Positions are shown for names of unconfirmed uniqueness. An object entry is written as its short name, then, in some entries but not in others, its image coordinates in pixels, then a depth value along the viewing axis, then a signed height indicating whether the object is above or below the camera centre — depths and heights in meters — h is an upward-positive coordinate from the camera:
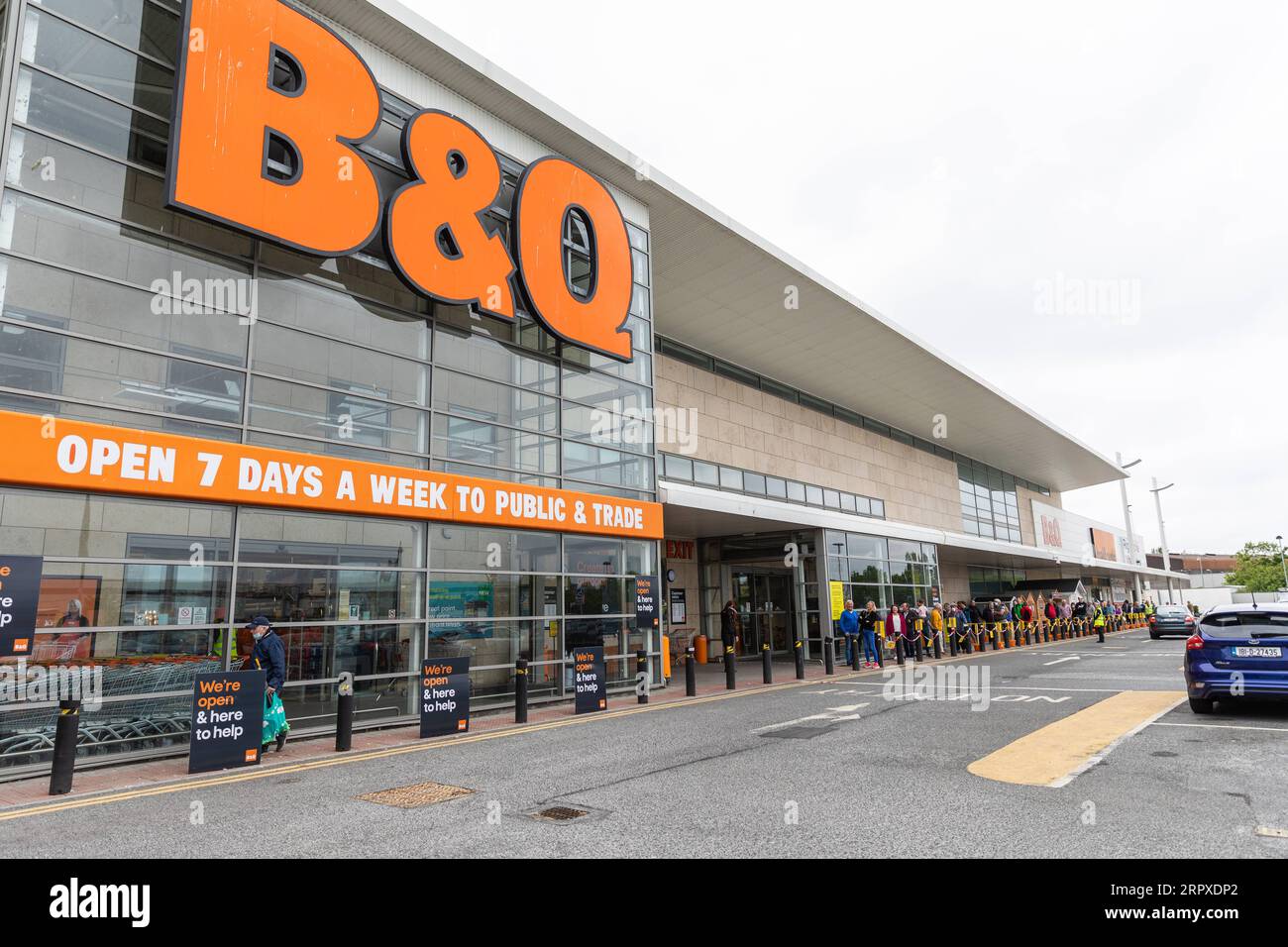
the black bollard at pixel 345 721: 10.05 -1.31
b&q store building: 9.64 +4.07
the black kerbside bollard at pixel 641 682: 14.64 -1.31
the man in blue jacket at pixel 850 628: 20.48 -0.59
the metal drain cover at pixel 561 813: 6.26 -1.60
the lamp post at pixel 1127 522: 56.51 +5.37
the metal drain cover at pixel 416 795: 7.00 -1.63
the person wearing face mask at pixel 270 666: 9.76 -0.58
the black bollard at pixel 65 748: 7.79 -1.22
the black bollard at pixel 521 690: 12.27 -1.19
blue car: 9.70 -0.72
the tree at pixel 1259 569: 95.19 +3.27
